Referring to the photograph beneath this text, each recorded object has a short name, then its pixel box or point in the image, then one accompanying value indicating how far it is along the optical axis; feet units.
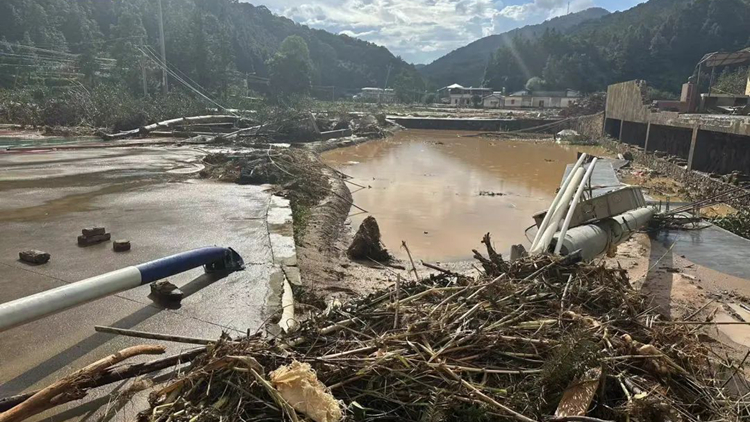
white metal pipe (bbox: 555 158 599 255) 15.90
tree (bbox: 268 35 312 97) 216.54
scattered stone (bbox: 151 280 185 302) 15.24
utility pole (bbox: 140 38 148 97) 106.52
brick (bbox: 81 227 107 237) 20.38
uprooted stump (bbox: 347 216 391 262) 28.09
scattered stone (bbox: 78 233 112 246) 20.27
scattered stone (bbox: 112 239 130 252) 19.71
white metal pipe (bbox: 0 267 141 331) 10.97
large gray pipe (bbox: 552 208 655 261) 17.49
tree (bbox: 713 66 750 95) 113.39
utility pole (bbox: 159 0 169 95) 109.29
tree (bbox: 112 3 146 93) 129.49
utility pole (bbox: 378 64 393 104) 421.51
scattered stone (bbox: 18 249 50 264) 17.72
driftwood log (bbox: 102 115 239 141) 70.79
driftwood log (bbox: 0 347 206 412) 9.35
